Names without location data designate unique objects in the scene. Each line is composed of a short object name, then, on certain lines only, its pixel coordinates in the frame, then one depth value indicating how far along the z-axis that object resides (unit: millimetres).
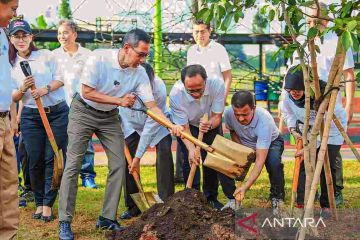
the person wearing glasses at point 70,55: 7668
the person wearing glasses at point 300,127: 6512
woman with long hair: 7004
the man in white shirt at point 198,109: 6586
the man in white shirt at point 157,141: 7086
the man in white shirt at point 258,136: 6488
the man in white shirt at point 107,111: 5996
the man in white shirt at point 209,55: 8250
